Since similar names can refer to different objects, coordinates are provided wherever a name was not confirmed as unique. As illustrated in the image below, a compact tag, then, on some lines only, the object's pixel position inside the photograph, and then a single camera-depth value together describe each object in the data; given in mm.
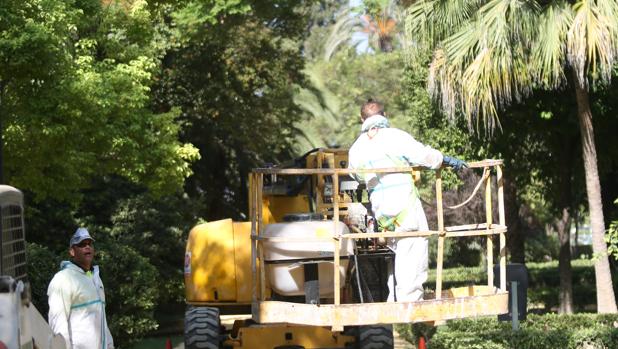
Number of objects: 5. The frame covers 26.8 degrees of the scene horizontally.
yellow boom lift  10586
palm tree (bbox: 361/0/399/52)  55375
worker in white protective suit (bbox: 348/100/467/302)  10539
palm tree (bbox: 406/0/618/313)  18797
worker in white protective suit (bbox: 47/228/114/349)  8930
